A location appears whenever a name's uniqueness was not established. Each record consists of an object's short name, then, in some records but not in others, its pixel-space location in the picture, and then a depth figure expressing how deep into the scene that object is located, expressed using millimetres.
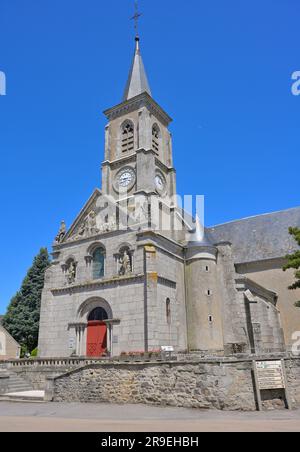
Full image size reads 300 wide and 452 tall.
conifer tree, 33406
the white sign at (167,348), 18700
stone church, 20922
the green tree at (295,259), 16438
